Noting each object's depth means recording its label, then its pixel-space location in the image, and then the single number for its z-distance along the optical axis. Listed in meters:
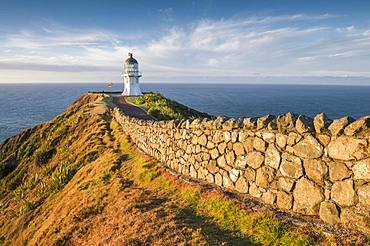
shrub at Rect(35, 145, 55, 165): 27.39
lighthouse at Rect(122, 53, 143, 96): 68.81
